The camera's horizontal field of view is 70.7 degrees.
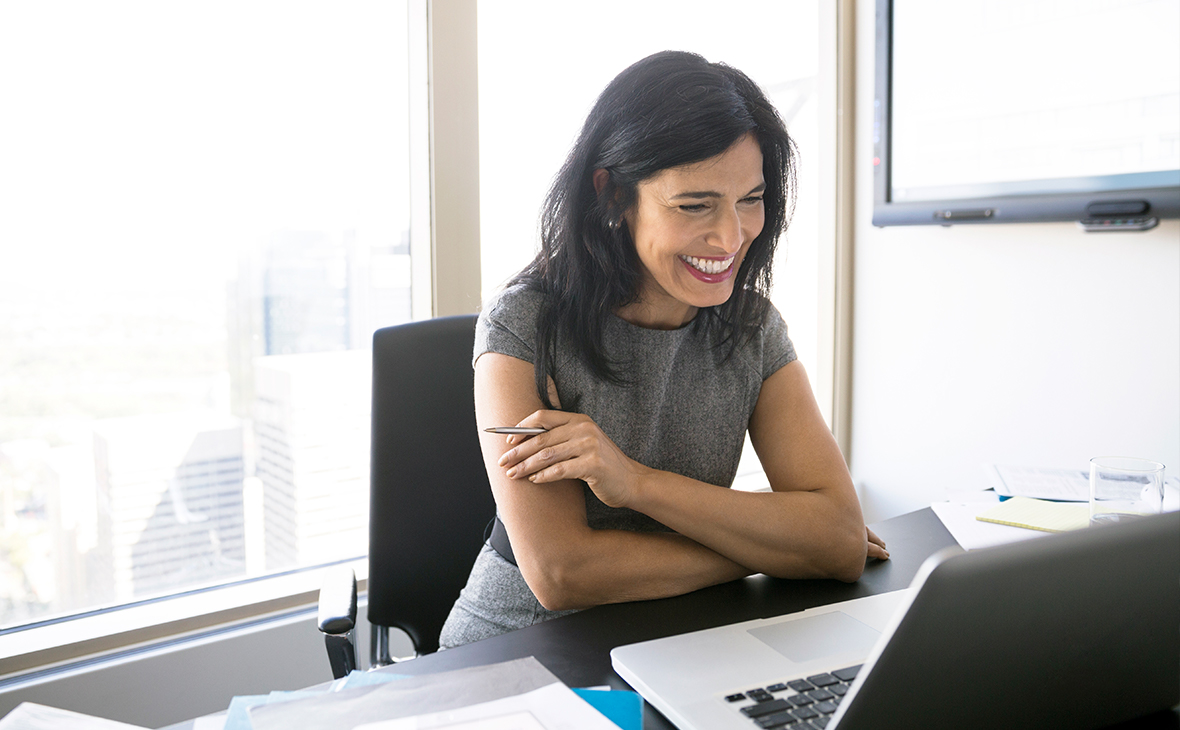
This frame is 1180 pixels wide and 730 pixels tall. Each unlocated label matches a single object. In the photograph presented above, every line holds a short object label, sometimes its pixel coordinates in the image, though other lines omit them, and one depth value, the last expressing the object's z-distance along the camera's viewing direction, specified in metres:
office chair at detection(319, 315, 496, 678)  1.34
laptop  0.46
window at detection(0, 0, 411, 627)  1.64
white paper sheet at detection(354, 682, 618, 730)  0.65
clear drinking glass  1.22
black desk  0.84
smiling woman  1.09
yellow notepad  1.27
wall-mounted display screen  2.02
